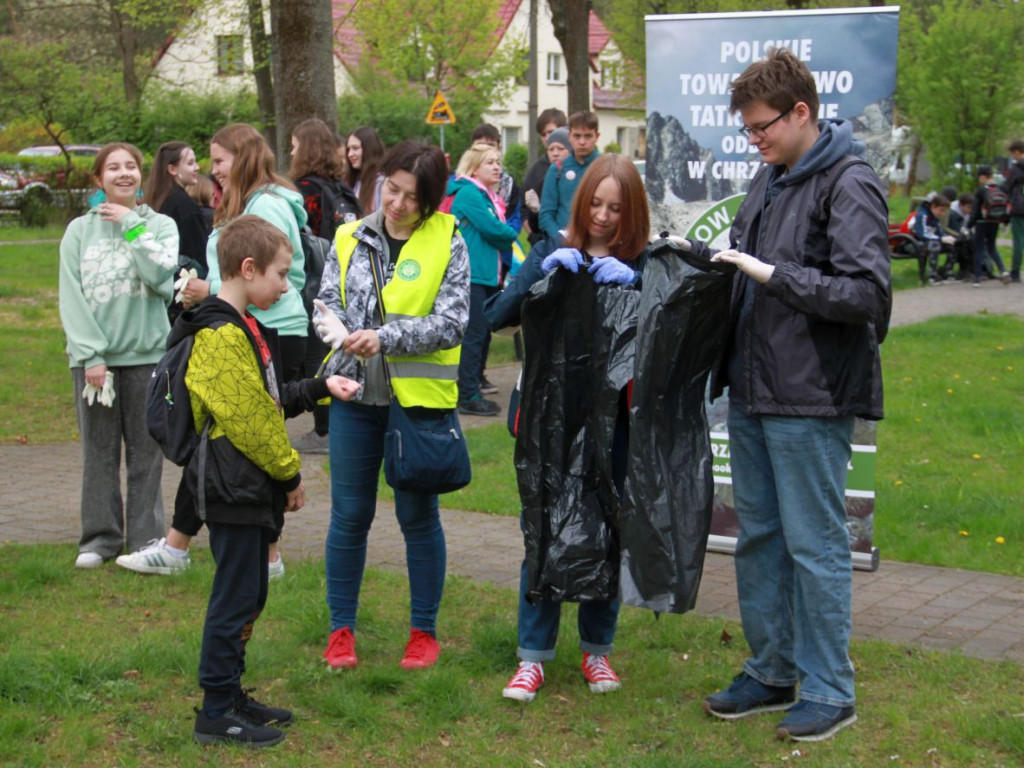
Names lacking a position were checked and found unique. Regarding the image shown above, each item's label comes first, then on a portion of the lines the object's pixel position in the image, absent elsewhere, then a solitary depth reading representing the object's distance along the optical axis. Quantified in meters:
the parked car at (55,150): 35.91
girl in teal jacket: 9.70
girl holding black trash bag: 4.42
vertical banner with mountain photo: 5.71
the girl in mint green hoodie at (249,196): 6.10
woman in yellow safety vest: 4.66
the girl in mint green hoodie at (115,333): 5.96
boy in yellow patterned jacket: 4.10
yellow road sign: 25.55
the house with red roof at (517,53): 27.02
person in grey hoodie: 4.00
